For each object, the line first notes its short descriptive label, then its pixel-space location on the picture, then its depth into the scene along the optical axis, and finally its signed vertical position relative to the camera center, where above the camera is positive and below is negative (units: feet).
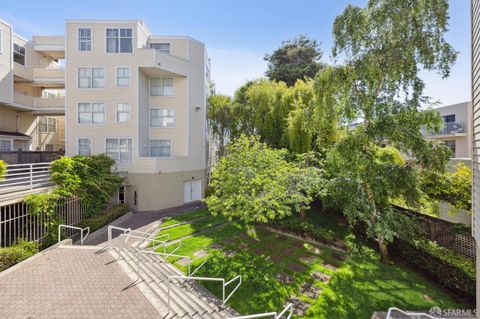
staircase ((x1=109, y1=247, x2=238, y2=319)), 22.71 -14.40
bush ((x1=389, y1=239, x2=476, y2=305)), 29.30 -14.96
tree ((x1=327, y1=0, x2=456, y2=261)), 31.96 +9.26
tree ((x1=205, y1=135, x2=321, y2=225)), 35.04 -3.97
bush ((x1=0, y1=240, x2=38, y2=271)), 28.68 -12.38
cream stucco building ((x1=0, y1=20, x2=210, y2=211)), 59.72 +15.18
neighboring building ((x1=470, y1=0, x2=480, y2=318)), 17.42 +3.51
